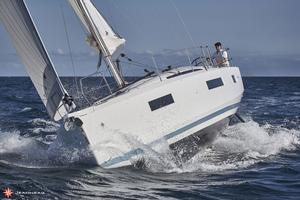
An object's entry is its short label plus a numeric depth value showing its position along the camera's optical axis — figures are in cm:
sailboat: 1872
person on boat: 2620
